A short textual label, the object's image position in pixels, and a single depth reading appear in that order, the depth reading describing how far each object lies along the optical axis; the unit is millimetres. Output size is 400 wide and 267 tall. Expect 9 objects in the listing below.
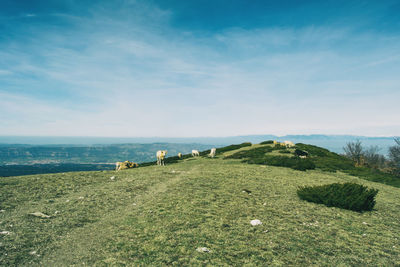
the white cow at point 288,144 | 40219
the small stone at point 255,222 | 7609
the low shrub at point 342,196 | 9680
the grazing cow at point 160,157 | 26202
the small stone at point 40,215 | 8010
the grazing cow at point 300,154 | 28338
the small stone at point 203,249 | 5740
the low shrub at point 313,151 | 34031
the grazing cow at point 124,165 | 25666
